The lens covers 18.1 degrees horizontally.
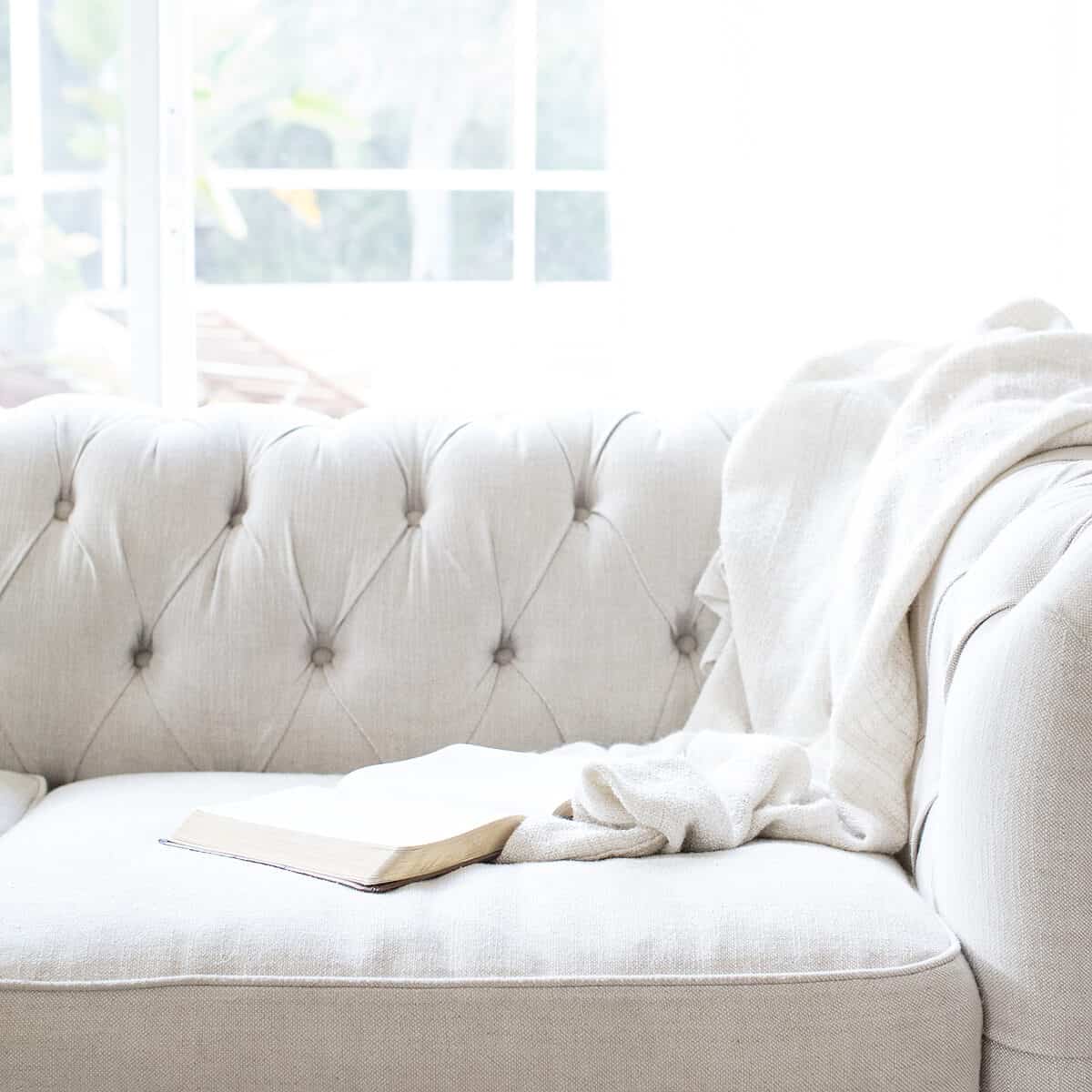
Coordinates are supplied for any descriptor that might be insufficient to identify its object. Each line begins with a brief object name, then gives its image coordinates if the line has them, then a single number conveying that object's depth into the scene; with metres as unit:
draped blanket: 3.27
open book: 3.19
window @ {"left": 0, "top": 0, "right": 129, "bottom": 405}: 4.47
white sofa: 3.09
